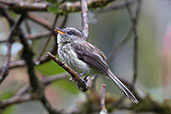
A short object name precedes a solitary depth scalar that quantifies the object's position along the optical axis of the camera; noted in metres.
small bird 6.09
